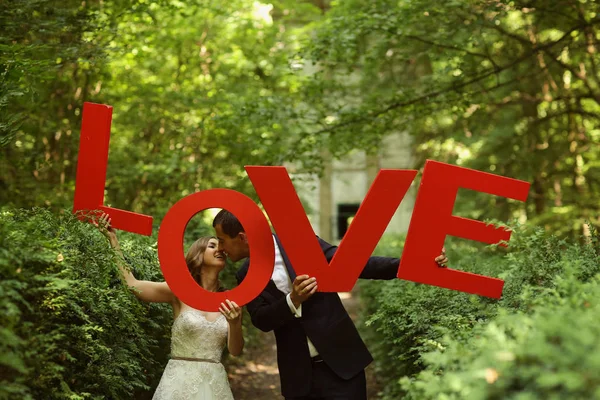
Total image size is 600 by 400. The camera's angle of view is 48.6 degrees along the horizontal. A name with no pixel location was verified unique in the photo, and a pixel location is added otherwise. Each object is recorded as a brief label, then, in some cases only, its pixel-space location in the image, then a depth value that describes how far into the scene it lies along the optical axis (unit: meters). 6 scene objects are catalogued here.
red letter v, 4.23
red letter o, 4.17
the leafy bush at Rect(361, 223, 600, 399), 2.39
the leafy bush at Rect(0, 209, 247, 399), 3.09
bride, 4.45
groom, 3.92
